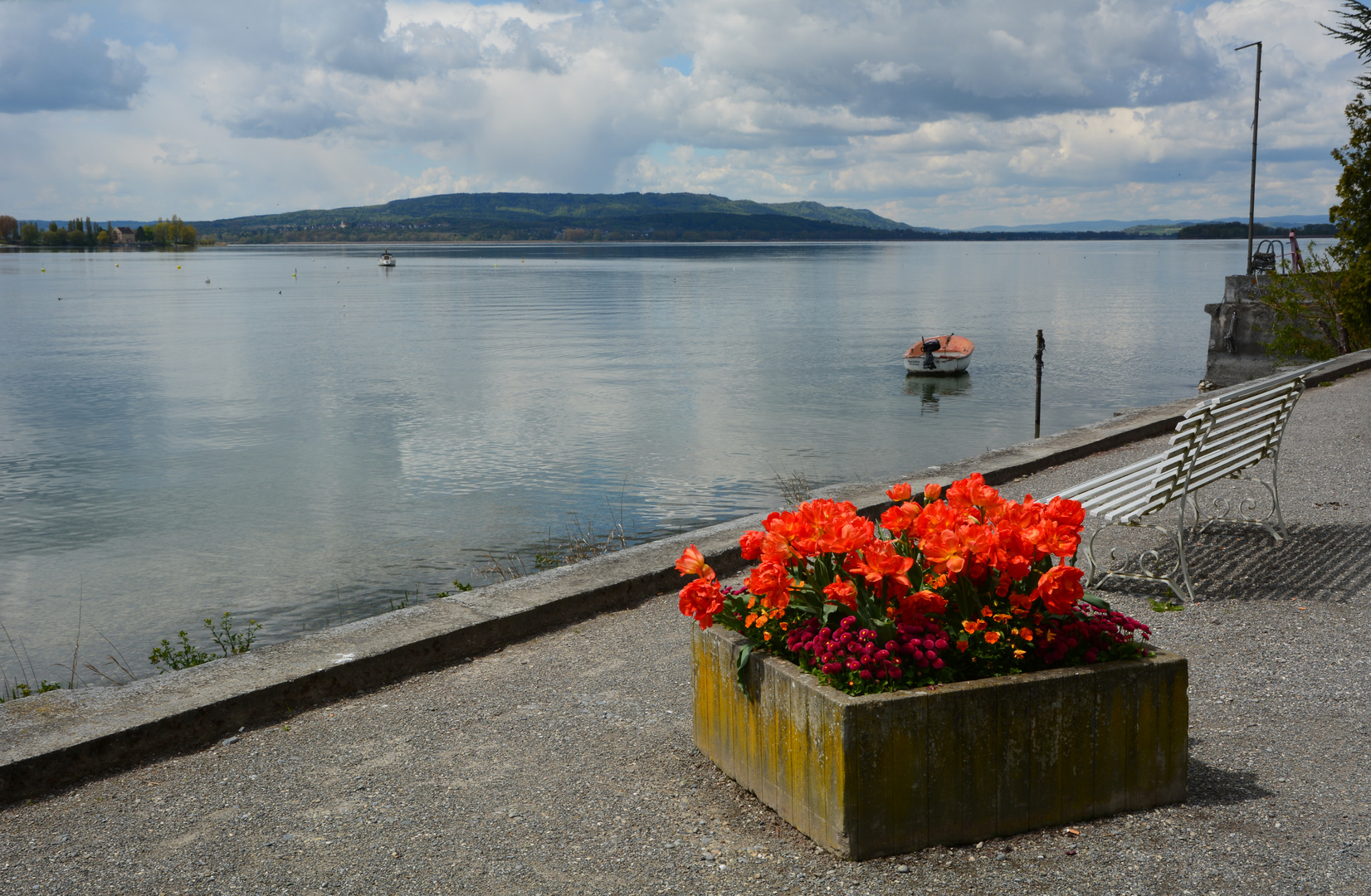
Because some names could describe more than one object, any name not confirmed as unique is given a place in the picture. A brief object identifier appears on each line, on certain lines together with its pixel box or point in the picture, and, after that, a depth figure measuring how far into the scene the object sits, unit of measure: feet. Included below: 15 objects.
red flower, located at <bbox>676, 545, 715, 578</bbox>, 12.40
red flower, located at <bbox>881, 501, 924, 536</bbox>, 12.28
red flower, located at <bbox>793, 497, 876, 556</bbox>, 11.69
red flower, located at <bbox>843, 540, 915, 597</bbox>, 11.44
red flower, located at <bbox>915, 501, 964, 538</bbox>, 11.96
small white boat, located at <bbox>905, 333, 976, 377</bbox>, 107.86
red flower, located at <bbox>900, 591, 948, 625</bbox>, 11.53
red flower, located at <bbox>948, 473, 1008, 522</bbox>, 12.25
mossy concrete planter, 10.69
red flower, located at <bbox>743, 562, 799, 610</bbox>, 11.74
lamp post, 81.45
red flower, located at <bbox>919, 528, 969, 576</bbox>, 11.49
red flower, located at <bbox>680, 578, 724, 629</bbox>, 12.56
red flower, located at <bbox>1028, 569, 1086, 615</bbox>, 11.44
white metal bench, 18.75
